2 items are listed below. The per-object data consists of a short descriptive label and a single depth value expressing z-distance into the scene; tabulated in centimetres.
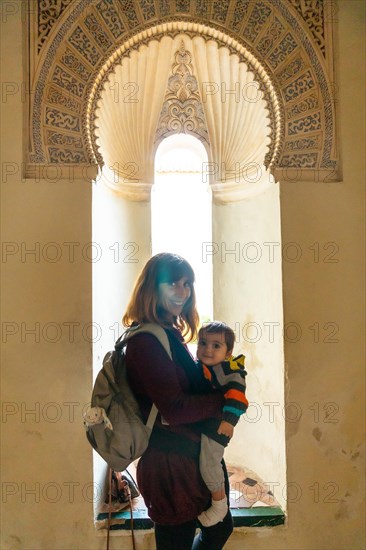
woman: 136
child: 146
